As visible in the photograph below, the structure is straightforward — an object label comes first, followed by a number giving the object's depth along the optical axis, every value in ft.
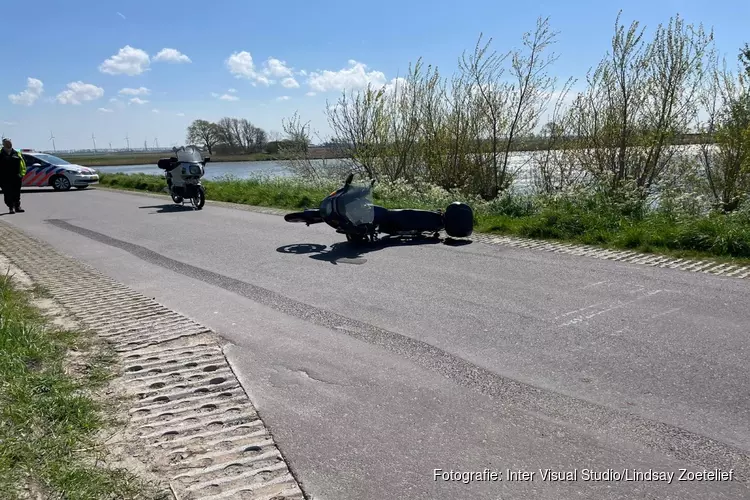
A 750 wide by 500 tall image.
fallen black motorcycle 31.12
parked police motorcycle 54.85
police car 88.43
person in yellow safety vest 55.16
